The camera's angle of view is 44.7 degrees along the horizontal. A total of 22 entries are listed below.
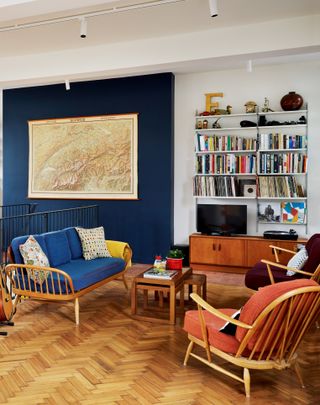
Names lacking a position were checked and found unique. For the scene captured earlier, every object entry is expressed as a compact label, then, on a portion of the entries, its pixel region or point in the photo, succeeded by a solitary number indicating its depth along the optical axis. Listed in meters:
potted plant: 4.63
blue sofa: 4.10
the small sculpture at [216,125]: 6.73
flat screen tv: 6.57
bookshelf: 6.32
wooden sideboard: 6.14
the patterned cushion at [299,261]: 4.30
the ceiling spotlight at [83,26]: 4.03
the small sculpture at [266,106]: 6.47
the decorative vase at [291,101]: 6.28
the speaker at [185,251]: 6.77
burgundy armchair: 4.12
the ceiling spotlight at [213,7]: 3.44
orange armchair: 2.60
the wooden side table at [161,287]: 4.09
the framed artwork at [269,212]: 6.58
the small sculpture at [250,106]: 6.52
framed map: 7.21
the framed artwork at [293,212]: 6.38
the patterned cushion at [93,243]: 5.16
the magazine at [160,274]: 4.23
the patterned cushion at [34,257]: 4.12
